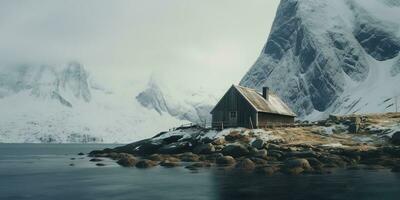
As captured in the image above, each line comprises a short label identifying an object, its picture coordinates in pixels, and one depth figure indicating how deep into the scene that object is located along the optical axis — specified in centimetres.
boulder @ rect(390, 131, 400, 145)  7006
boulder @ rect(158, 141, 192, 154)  7675
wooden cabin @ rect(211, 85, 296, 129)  8206
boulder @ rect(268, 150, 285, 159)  6444
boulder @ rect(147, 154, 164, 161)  7194
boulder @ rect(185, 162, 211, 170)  6172
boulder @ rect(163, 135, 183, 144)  8062
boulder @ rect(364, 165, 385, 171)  5641
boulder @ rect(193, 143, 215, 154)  7125
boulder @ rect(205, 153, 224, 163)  6688
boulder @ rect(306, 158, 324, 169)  5716
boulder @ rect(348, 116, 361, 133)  7875
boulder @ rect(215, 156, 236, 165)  6501
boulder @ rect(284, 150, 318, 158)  6128
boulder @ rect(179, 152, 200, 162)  6931
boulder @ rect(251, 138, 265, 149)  6950
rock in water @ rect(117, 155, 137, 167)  7023
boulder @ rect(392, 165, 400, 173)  5333
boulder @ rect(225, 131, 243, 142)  7469
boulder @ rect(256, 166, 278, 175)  5254
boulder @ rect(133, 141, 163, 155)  8202
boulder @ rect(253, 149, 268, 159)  6519
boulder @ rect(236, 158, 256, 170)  5912
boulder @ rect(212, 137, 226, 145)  7356
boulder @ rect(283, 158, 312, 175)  5281
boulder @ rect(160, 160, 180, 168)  6497
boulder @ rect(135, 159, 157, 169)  6598
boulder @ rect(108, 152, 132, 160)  8325
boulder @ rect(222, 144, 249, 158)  6781
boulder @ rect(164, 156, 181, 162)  6859
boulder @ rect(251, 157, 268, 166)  6139
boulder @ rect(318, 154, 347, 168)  5938
